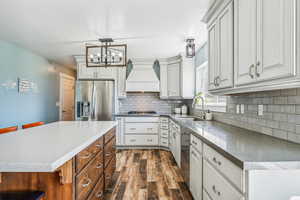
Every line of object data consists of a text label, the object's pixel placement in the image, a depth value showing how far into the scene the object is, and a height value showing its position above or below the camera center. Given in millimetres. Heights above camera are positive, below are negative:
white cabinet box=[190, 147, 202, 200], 1356 -786
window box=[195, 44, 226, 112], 2091 +283
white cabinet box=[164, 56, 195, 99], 3216 +575
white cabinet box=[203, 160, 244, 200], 817 -607
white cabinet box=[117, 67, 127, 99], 3564 +493
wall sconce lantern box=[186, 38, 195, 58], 2314 +884
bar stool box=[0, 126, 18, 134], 1417 -334
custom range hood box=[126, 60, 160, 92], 3541 +629
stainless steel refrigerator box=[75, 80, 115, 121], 3244 +7
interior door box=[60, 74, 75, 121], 4312 +112
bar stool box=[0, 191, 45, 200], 787 -577
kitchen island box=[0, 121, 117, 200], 711 -352
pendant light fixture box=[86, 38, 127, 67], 2037 +657
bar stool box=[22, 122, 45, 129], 1819 -354
